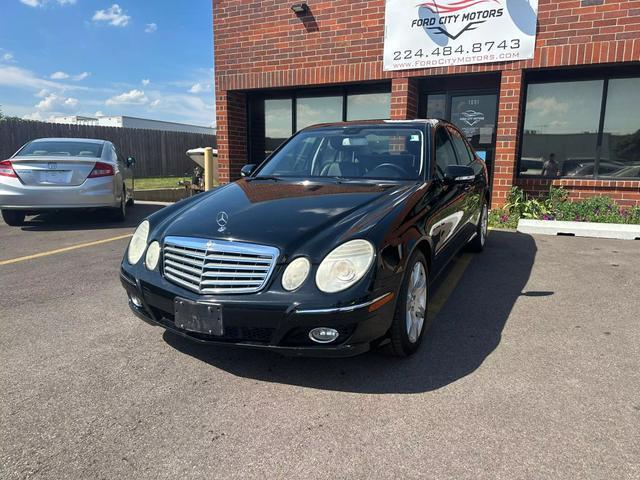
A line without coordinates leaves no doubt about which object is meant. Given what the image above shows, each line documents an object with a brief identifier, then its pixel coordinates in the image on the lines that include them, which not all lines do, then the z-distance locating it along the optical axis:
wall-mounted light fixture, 8.77
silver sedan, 7.09
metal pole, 10.95
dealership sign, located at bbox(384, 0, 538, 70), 7.52
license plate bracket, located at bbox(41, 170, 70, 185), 7.14
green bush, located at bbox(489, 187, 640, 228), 7.61
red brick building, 7.33
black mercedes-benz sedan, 2.46
